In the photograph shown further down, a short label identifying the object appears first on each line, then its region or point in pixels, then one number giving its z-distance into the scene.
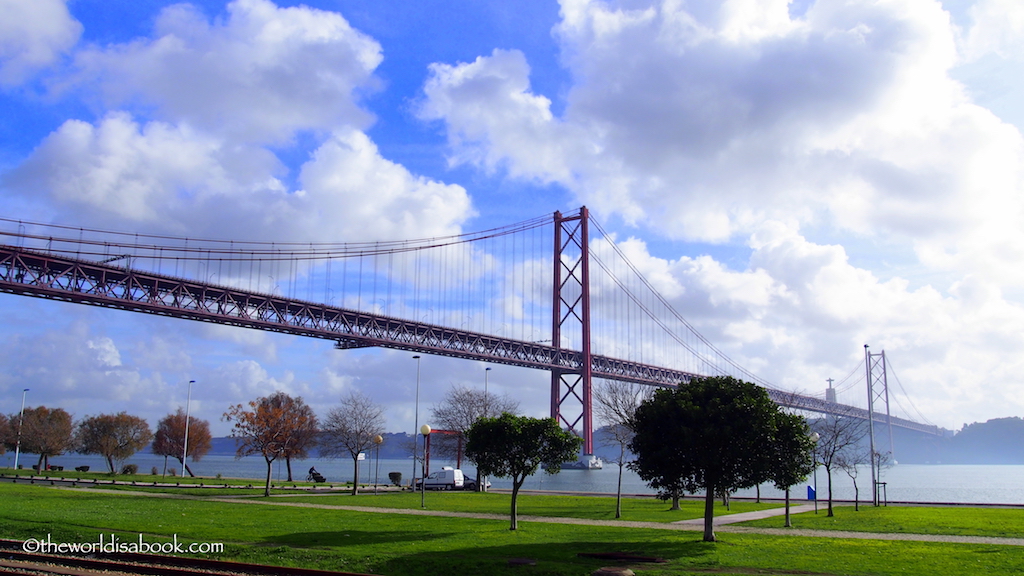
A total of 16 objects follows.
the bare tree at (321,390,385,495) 46.94
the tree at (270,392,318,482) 49.74
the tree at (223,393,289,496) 39.66
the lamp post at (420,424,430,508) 31.15
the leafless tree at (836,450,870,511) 37.25
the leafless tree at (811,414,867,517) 31.82
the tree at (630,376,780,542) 19.64
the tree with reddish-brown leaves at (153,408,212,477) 79.06
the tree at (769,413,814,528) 19.81
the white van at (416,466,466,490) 48.82
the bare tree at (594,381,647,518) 42.09
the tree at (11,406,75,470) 66.81
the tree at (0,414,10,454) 73.81
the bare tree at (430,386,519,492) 54.66
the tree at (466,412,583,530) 23.55
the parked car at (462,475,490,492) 49.44
